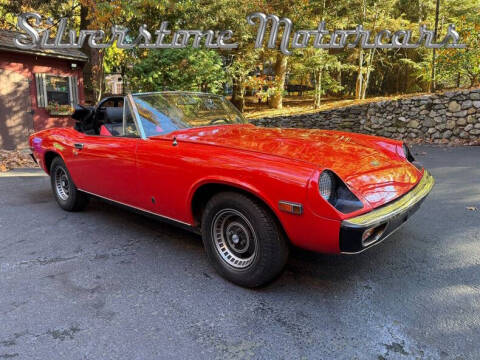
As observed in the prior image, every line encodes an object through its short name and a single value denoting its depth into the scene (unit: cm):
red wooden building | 1034
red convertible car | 222
